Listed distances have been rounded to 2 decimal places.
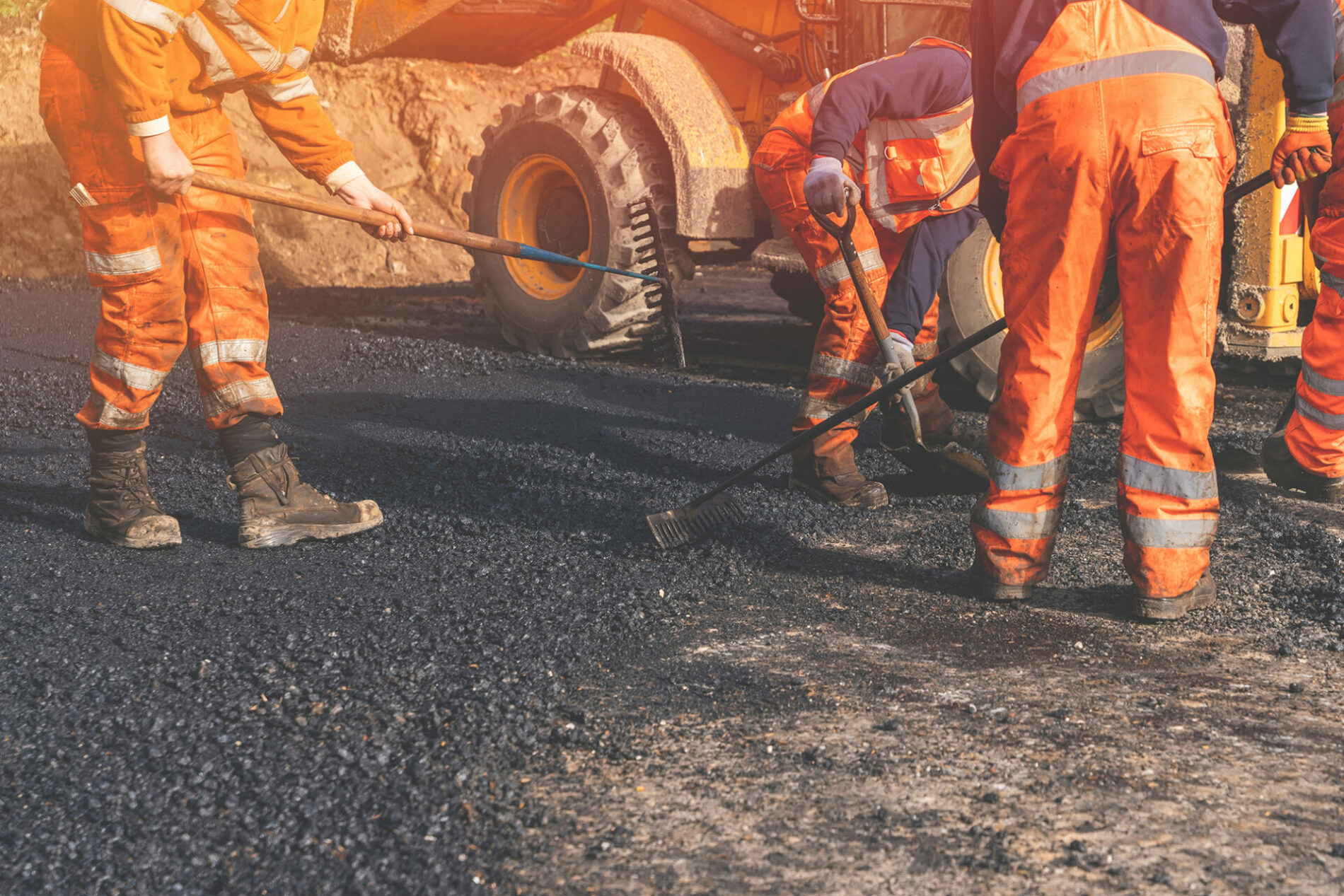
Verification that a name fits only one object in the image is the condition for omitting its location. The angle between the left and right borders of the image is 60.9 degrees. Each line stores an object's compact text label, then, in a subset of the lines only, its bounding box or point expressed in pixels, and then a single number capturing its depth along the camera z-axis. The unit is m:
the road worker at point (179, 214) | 2.95
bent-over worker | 3.55
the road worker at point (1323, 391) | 3.56
